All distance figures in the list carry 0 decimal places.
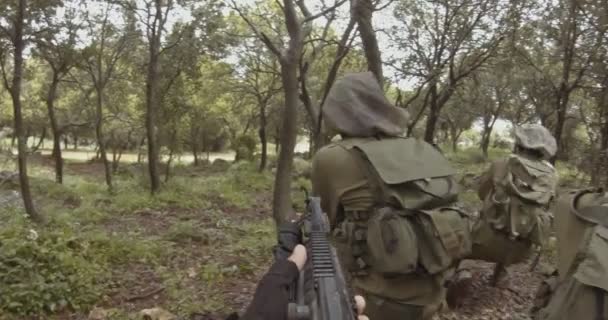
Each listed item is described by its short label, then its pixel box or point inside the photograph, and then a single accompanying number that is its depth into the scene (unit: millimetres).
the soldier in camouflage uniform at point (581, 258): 1426
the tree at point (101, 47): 16312
